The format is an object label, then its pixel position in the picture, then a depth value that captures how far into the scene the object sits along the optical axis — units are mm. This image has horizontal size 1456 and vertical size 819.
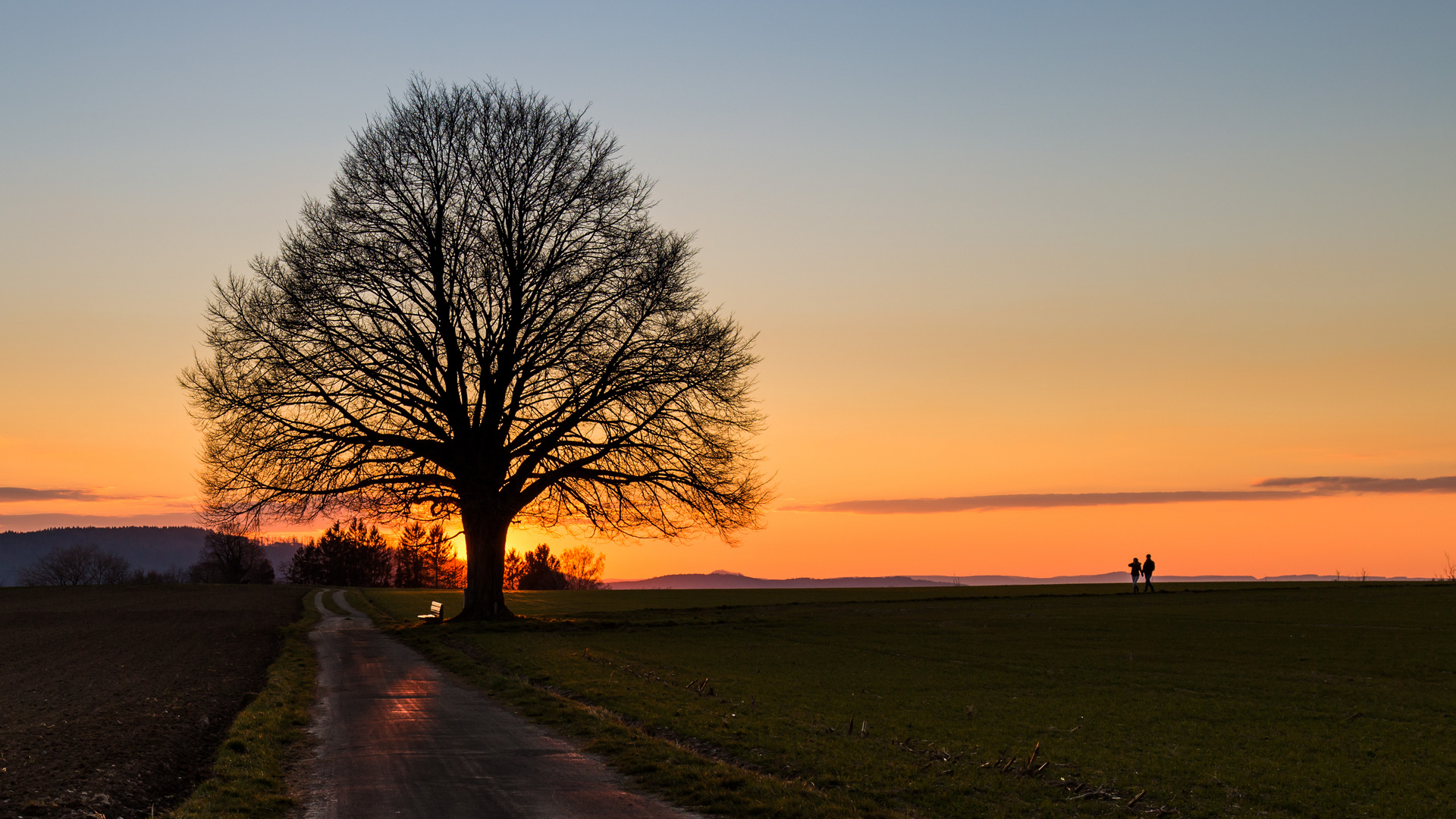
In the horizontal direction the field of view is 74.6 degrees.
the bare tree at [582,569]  174500
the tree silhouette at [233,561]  132750
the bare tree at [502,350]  35688
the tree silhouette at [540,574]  165125
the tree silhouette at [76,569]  158000
